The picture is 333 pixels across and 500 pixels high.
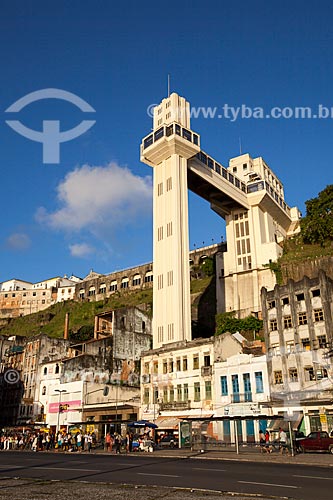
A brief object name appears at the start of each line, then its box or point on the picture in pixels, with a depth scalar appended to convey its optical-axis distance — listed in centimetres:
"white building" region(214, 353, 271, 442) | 4412
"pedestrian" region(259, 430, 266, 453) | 3722
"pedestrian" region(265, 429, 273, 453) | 3186
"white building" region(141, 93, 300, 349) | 6169
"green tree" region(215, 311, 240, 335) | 6266
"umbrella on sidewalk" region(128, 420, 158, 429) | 3897
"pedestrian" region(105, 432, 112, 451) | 3759
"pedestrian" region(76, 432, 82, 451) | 3972
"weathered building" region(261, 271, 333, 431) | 4222
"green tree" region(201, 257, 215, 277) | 10031
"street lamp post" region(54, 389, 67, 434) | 6208
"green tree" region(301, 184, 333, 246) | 6950
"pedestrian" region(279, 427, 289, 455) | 3098
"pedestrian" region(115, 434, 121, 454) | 3625
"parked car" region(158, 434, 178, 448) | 4114
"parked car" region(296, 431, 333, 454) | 3031
